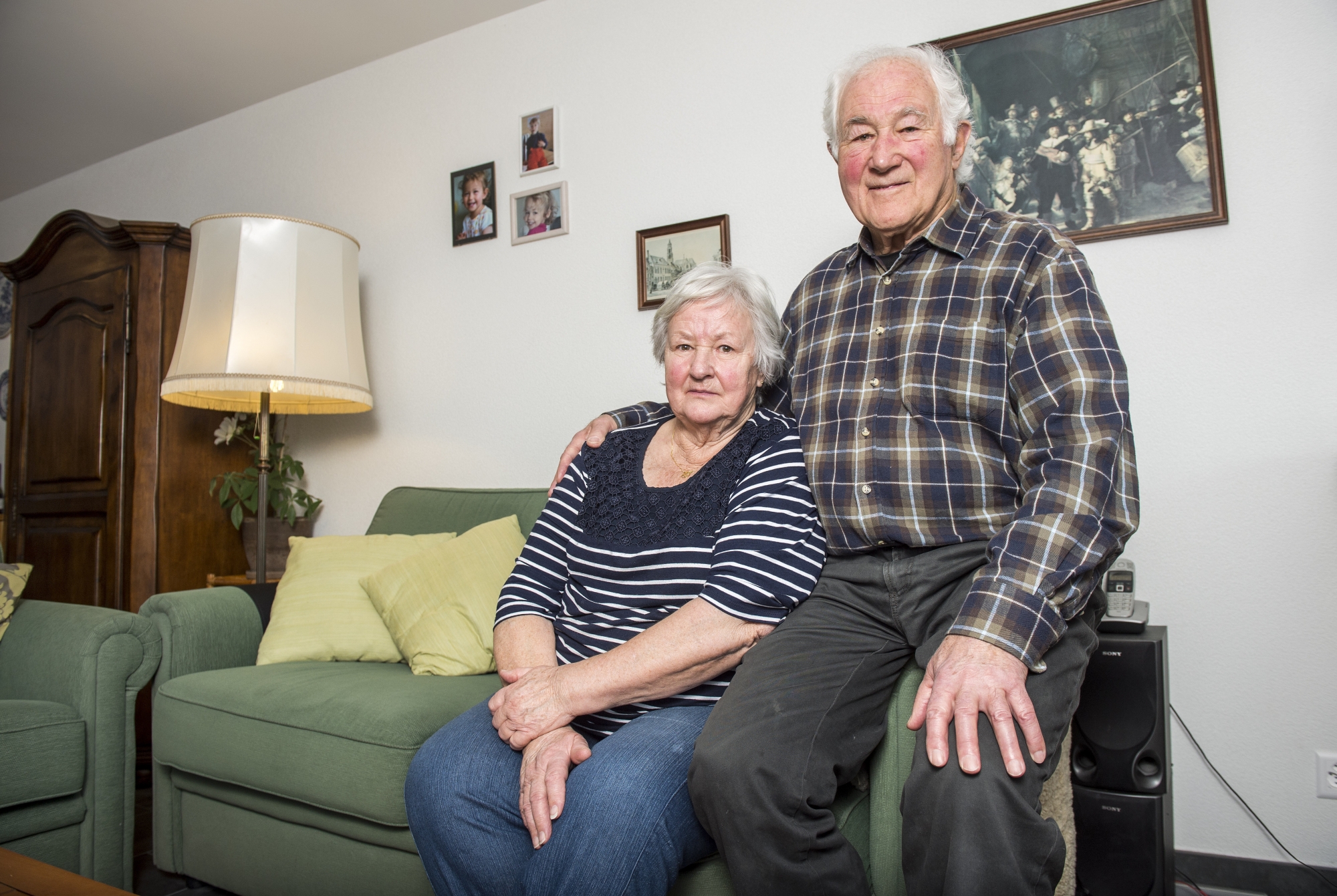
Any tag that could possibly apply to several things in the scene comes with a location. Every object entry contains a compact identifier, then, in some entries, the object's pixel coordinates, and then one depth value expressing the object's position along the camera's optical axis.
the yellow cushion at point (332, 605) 1.93
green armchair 1.60
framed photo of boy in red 2.60
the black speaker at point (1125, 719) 1.39
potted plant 2.81
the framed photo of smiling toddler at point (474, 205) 2.71
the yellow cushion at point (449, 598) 1.82
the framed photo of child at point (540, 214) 2.58
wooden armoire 2.78
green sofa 1.18
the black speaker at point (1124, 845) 1.37
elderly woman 1.06
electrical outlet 1.63
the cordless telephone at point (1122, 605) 1.47
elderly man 0.94
